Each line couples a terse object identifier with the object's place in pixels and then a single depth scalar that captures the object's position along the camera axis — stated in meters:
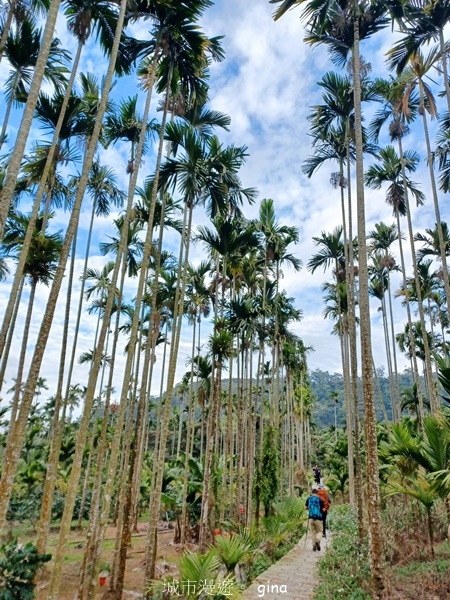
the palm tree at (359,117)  5.98
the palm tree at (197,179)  9.29
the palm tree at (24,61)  8.32
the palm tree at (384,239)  19.69
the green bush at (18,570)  5.33
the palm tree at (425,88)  10.93
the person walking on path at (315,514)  10.34
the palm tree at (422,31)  9.65
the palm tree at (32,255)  8.53
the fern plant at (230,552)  6.77
